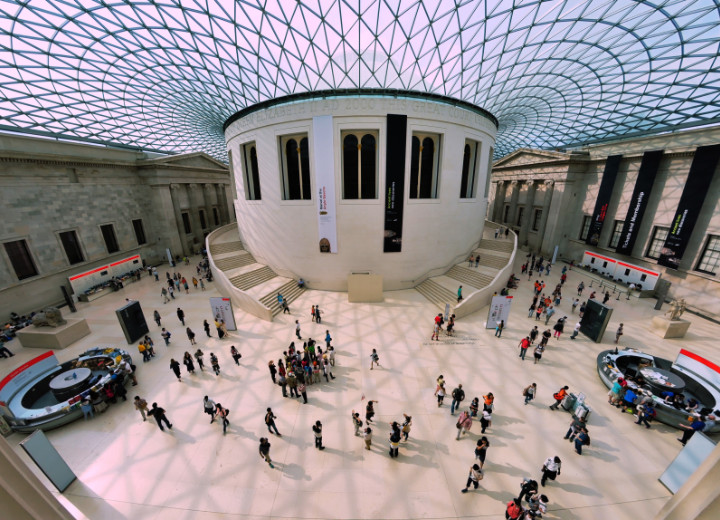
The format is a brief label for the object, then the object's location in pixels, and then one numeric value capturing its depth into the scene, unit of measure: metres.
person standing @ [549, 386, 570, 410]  10.18
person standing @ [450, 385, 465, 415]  9.95
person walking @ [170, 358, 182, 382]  11.59
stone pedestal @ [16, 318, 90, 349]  14.66
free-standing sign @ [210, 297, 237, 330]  15.23
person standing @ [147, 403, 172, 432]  9.45
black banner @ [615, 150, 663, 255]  21.92
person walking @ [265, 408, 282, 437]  9.17
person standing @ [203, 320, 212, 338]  15.08
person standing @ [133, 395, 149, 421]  10.00
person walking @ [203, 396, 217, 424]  9.83
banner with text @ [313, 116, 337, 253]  18.71
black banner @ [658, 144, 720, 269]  18.50
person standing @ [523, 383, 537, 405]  10.34
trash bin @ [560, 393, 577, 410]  10.21
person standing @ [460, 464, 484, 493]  7.33
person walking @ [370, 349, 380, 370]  12.31
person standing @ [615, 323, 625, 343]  14.44
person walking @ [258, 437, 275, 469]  8.01
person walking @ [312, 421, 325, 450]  8.51
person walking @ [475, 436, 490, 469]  7.79
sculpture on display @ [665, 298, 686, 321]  15.33
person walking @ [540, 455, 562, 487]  7.51
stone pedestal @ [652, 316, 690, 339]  15.25
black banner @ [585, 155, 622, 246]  25.24
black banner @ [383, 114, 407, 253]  18.78
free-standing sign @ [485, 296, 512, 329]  15.15
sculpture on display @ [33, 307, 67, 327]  14.97
